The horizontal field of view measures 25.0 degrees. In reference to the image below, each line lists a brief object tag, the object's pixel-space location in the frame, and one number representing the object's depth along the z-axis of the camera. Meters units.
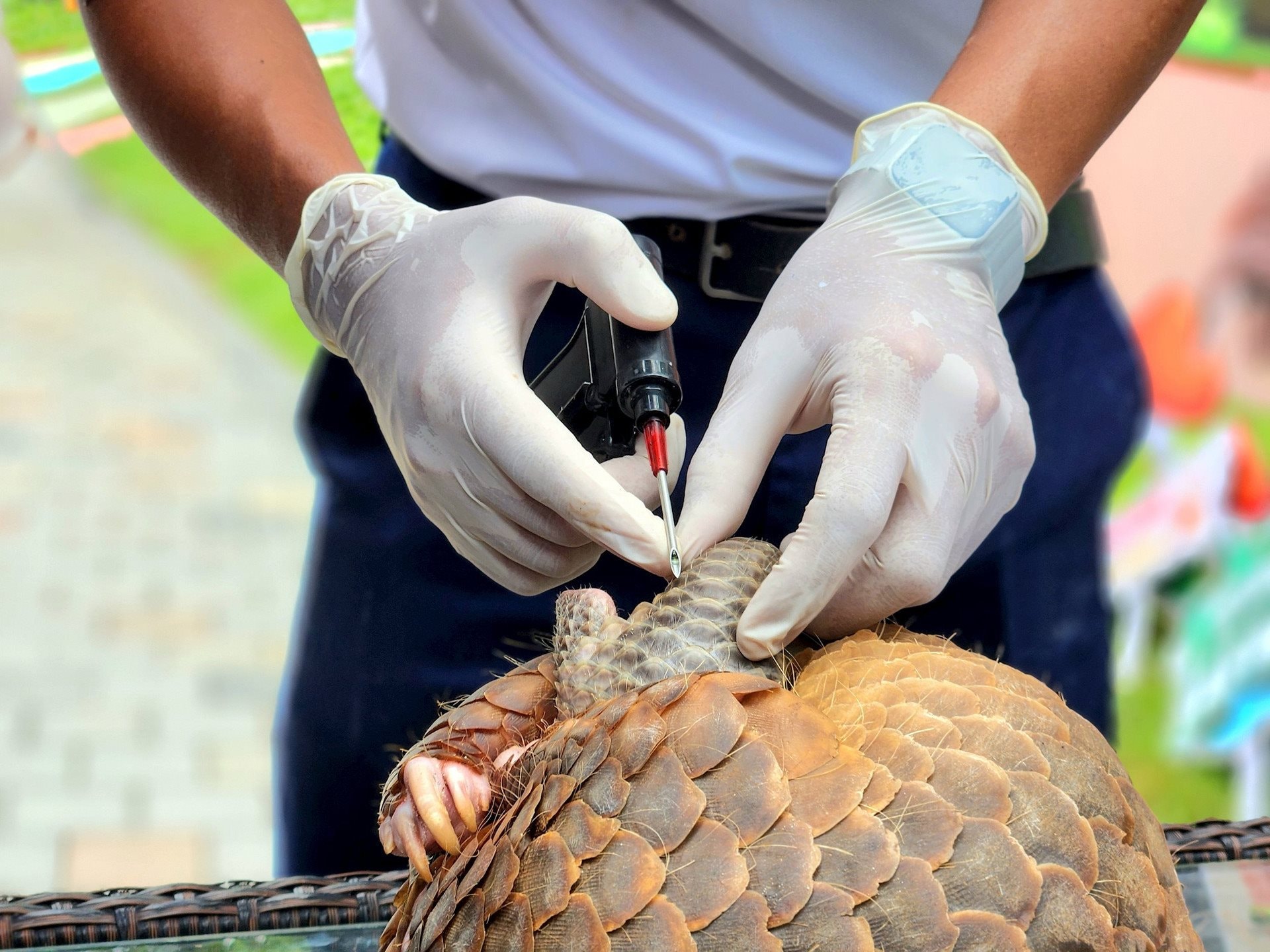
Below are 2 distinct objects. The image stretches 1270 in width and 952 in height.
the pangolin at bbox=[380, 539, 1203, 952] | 0.76
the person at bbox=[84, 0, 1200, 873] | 0.87
